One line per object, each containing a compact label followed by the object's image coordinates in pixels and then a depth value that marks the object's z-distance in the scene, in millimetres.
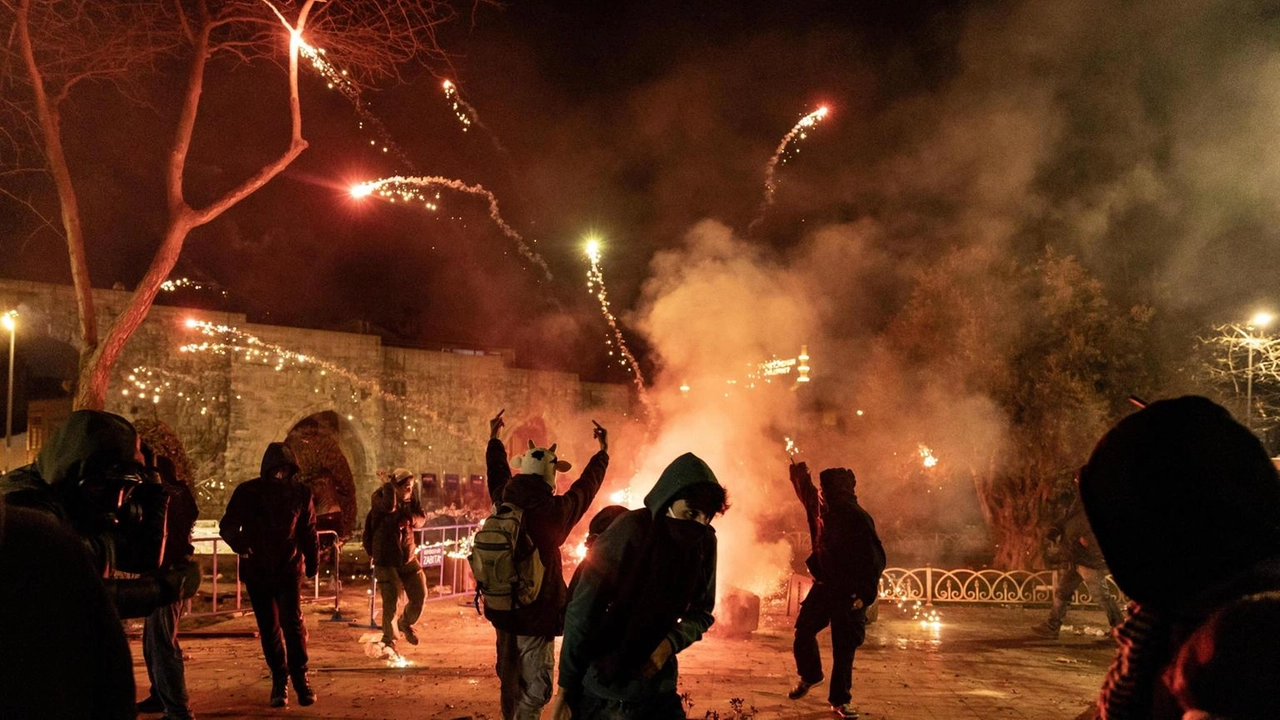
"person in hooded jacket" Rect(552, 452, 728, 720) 3240
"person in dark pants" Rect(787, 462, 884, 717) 6223
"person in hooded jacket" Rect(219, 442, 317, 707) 5781
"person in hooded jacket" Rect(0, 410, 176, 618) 2643
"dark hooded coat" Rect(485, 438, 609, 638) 4699
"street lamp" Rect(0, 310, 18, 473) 16875
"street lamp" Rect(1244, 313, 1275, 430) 14555
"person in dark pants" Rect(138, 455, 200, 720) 5094
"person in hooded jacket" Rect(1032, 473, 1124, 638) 9148
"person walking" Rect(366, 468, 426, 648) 7668
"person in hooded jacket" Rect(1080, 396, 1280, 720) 1771
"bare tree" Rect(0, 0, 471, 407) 9633
